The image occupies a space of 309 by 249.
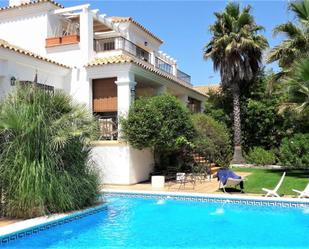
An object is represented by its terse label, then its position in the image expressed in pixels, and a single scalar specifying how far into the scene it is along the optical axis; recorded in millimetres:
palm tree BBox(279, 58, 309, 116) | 11283
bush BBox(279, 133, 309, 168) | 16530
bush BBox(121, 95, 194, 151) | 13299
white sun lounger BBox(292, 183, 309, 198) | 10453
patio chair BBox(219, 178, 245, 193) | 11606
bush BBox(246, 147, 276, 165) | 21203
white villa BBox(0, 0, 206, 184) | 13998
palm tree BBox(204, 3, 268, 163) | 21444
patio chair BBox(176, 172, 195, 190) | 13550
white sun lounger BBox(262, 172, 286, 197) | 10711
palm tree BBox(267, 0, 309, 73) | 13838
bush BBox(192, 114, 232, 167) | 16168
